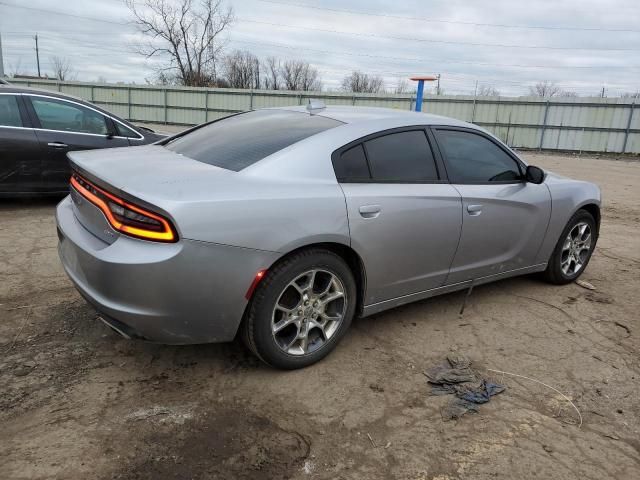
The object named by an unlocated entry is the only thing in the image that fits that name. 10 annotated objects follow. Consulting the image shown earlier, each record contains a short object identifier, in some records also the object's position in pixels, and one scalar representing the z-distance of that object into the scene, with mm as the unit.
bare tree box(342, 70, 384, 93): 59469
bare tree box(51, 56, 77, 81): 67281
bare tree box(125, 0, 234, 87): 40031
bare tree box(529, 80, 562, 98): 54062
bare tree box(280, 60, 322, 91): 58531
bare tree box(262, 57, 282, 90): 56791
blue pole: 13392
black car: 6250
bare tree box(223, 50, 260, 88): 52688
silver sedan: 2504
